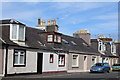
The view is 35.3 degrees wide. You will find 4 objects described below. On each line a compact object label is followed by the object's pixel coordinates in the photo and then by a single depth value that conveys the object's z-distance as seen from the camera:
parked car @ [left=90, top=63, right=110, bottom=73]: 27.22
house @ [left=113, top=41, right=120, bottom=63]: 45.28
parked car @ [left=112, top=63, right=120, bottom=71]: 33.66
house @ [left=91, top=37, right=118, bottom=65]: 35.30
